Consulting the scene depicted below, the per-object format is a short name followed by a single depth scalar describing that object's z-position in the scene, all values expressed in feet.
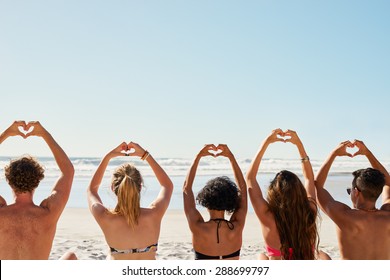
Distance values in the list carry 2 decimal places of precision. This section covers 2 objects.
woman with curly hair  13.30
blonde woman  12.71
